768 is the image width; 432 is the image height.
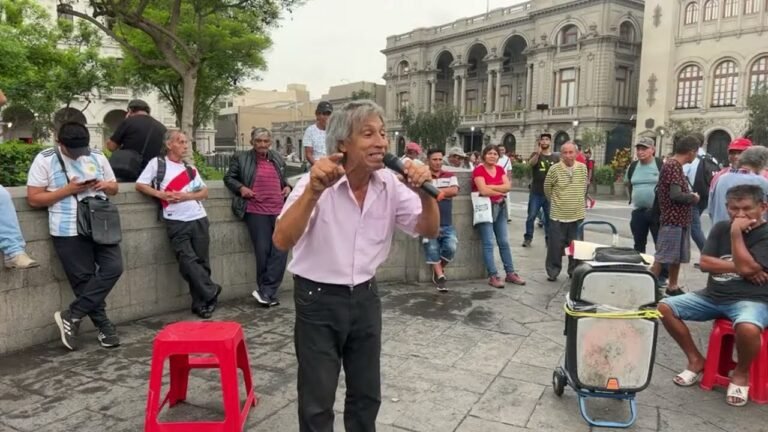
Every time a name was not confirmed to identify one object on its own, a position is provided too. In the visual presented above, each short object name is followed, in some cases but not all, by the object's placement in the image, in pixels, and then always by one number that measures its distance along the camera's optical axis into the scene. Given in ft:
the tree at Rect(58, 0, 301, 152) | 37.20
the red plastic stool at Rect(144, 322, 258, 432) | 9.54
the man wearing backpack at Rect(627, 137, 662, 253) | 21.89
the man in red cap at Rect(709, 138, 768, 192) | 22.36
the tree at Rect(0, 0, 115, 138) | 79.36
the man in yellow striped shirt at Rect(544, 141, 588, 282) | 22.85
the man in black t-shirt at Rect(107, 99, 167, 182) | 18.49
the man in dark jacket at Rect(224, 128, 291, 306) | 18.40
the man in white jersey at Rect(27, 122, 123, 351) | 13.92
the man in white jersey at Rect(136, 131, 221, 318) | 16.44
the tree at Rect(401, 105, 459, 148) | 171.63
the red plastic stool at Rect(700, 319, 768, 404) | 12.23
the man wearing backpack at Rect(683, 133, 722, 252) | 24.85
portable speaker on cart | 10.93
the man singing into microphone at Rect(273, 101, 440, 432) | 7.58
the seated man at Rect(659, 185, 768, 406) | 12.04
